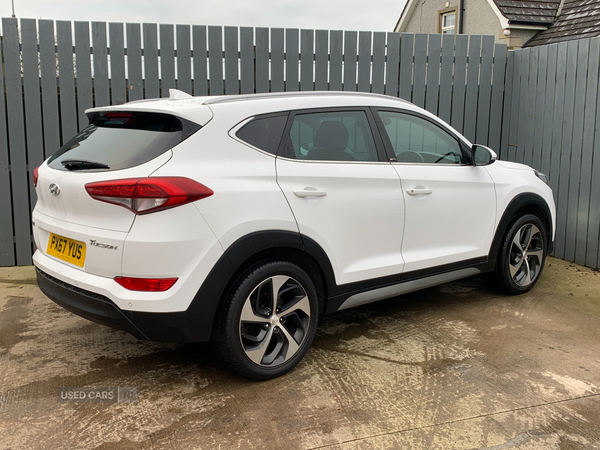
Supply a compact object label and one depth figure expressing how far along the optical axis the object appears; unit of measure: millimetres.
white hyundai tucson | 2879
